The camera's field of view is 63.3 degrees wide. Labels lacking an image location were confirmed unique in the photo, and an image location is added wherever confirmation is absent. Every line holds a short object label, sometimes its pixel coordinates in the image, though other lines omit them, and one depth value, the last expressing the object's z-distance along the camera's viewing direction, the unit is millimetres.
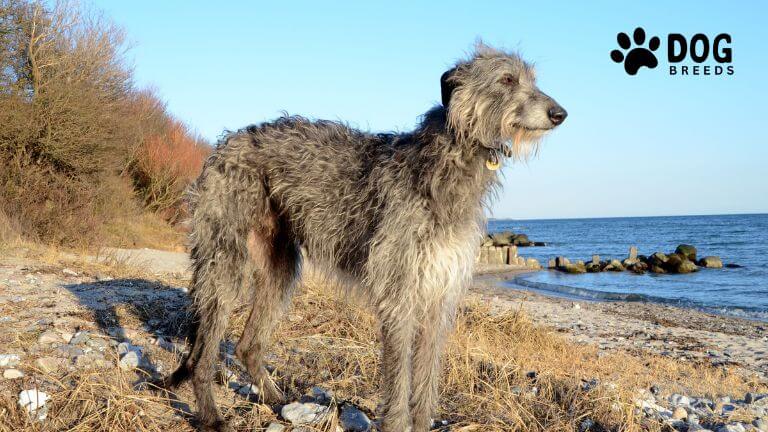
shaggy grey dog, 4023
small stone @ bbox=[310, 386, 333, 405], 4699
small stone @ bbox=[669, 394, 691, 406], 5418
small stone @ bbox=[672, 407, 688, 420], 4691
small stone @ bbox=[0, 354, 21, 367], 4652
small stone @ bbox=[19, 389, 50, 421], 3967
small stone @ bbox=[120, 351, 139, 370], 4941
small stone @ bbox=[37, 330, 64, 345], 5318
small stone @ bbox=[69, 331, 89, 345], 5419
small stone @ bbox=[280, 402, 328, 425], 4227
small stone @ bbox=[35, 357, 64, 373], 4648
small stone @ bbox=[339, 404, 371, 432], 4248
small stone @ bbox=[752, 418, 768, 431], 4500
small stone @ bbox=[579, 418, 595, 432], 4191
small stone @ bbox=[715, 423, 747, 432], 4293
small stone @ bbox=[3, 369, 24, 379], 4461
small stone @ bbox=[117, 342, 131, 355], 5346
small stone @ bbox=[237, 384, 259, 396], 4863
